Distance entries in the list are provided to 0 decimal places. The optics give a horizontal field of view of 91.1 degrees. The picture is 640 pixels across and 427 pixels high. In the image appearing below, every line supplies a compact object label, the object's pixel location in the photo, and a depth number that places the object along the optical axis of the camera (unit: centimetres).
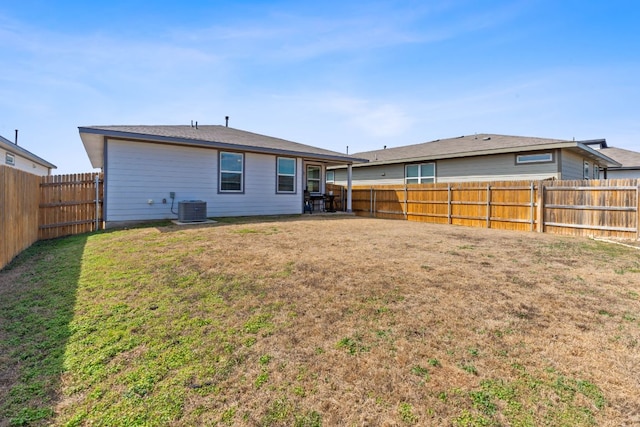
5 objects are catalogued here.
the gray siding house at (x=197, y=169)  909
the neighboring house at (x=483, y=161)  1182
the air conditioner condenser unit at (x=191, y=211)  927
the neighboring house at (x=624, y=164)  1936
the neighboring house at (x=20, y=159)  1209
